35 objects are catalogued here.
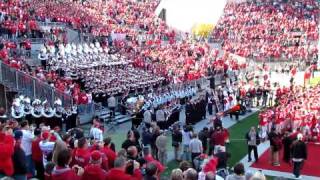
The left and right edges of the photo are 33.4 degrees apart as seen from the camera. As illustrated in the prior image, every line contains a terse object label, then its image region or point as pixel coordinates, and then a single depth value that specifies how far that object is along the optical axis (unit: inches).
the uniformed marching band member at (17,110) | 674.8
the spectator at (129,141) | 464.1
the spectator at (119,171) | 292.0
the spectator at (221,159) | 470.0
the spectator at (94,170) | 297.9
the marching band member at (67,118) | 737.0
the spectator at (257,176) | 289.6
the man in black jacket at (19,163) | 337.7
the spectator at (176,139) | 617.9
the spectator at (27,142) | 406.6
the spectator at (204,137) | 608.4
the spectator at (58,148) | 312.7
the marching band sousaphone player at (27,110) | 687.7
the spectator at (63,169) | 293.9
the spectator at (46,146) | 398.6
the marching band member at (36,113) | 692.1
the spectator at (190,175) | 305.6
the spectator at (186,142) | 601.9
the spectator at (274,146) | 602.5
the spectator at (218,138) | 583.2
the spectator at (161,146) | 554.3
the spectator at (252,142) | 616.5
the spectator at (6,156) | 332.8
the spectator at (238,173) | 341.7
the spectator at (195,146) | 551.2
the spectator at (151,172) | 313.7
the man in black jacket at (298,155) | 542.3
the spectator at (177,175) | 302.4
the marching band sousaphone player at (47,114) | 701.8
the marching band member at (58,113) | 716.7
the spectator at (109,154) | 362.3
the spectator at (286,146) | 611.3
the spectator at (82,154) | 349.7
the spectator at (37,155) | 410.9
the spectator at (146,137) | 582.9
